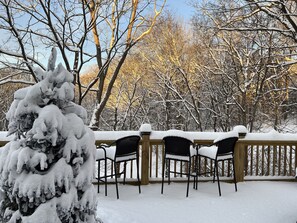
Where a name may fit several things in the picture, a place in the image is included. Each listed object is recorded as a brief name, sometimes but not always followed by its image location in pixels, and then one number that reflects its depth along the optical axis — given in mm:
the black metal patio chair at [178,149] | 4707
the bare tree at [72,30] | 9422
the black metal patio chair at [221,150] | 4664
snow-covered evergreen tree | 2002
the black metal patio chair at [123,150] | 4578
